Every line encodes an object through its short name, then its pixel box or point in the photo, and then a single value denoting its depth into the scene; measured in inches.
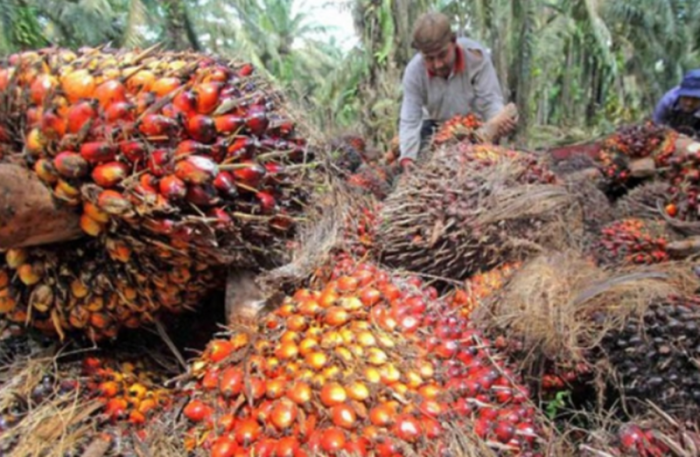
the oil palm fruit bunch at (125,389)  49.3
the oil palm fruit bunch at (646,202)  109.8
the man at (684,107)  170.7
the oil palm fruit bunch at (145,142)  41.2
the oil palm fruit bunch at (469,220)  76.2
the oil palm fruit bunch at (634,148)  147.4
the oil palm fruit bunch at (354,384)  41.2
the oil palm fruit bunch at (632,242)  96.0
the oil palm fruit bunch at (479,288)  63.3
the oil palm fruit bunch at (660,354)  52.4
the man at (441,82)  136.3
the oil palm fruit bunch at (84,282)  46.6
